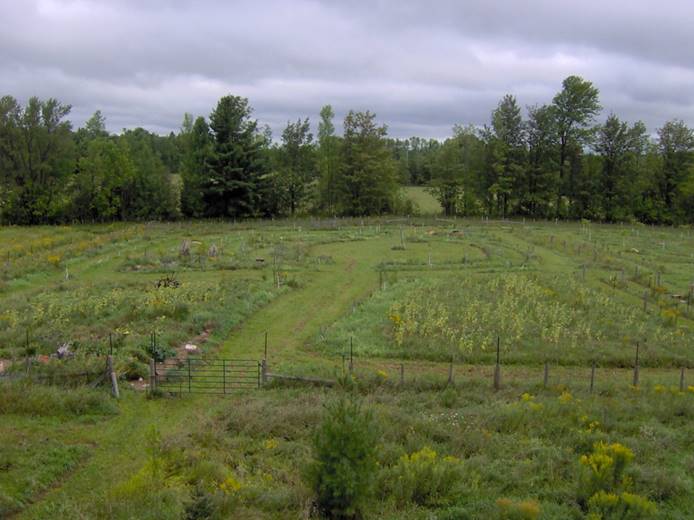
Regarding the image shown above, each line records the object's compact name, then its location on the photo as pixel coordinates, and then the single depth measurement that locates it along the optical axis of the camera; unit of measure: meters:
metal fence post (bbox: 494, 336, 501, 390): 17.92
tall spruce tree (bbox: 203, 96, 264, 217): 63.88
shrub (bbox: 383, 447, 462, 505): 11.66
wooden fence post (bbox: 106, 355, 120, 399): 17.14
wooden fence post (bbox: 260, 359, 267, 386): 18.27
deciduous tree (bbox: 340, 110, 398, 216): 70.31
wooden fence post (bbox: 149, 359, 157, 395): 17.64
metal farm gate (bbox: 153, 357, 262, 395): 18.27
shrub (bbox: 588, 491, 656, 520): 10.53
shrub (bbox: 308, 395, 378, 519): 10.52
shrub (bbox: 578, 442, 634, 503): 11.55
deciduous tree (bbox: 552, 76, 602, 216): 67.12
